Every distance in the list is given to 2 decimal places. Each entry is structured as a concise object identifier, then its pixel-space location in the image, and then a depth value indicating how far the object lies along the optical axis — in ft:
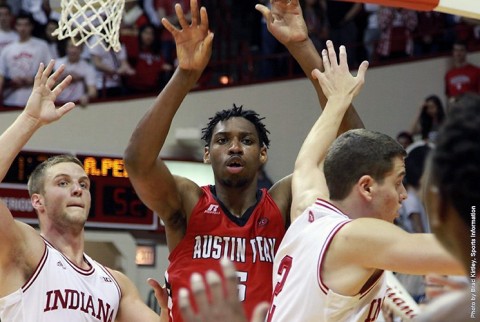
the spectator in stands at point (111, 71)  39.27
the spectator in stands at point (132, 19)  40.52
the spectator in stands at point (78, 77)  37.55
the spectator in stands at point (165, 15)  41.45
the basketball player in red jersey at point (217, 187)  14.51
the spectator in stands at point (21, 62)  37.17
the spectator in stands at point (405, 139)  38.06
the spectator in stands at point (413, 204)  33.76
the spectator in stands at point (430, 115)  38.27
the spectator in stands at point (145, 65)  40.37
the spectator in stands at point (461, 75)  39.88
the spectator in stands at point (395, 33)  43.21
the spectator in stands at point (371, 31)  43.59
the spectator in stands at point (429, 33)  43.16
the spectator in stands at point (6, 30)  37.81
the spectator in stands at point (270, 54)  43.16
